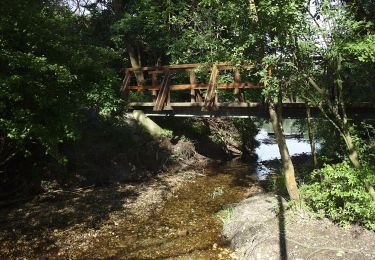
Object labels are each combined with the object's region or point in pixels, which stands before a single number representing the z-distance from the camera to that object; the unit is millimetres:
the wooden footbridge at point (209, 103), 13883
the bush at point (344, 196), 7746
